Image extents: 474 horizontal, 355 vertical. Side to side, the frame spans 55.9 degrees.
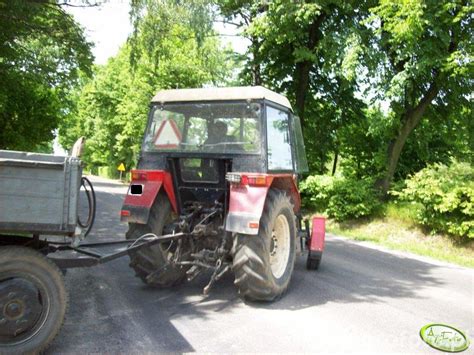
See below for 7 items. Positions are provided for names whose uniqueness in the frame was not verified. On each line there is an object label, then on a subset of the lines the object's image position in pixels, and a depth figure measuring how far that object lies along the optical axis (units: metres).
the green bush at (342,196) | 12.76
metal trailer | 3.22
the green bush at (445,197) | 9.75
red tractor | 4.89
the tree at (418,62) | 10.80
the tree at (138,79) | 11.83
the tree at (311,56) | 13.07
